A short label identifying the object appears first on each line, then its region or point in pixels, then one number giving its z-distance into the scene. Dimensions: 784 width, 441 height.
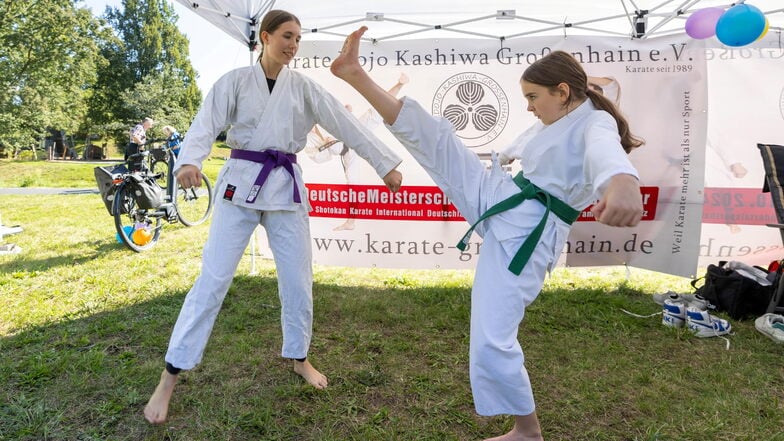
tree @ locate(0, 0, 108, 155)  19.17
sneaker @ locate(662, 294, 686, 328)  3.29
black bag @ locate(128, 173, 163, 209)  4.96
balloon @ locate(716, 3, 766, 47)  2.85
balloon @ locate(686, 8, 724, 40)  3.23
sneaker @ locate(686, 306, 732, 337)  3.15
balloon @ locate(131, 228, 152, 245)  5.04
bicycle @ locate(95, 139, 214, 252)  4.94
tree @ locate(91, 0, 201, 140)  34.97
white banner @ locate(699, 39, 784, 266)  4.16
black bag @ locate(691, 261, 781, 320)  3.47
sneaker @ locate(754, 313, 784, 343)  3.07
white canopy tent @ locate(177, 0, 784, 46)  3.75
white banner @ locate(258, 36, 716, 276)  4.03
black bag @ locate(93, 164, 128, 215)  5.00
